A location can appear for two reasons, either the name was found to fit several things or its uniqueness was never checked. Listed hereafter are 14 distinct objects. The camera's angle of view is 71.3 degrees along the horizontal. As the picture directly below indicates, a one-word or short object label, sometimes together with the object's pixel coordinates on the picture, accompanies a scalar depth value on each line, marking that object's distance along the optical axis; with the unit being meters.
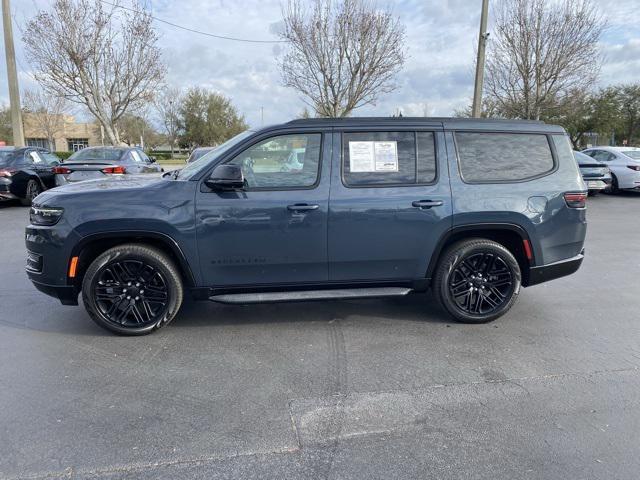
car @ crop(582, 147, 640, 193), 14.17
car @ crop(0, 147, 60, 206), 11.02
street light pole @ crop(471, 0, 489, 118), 14.12
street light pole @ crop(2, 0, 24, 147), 15.62
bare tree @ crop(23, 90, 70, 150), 46.16
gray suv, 3.79
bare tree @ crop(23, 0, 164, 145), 18.41
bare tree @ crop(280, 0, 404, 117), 17.25
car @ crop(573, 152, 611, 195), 13.61
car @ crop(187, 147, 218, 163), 11.92
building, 49.19
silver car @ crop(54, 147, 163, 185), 10.64
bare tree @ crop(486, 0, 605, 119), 17.92
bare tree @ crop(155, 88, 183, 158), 49.97
